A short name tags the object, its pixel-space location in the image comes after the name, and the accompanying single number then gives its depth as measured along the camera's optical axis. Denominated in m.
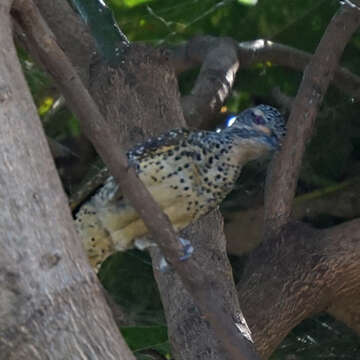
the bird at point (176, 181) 7.53
